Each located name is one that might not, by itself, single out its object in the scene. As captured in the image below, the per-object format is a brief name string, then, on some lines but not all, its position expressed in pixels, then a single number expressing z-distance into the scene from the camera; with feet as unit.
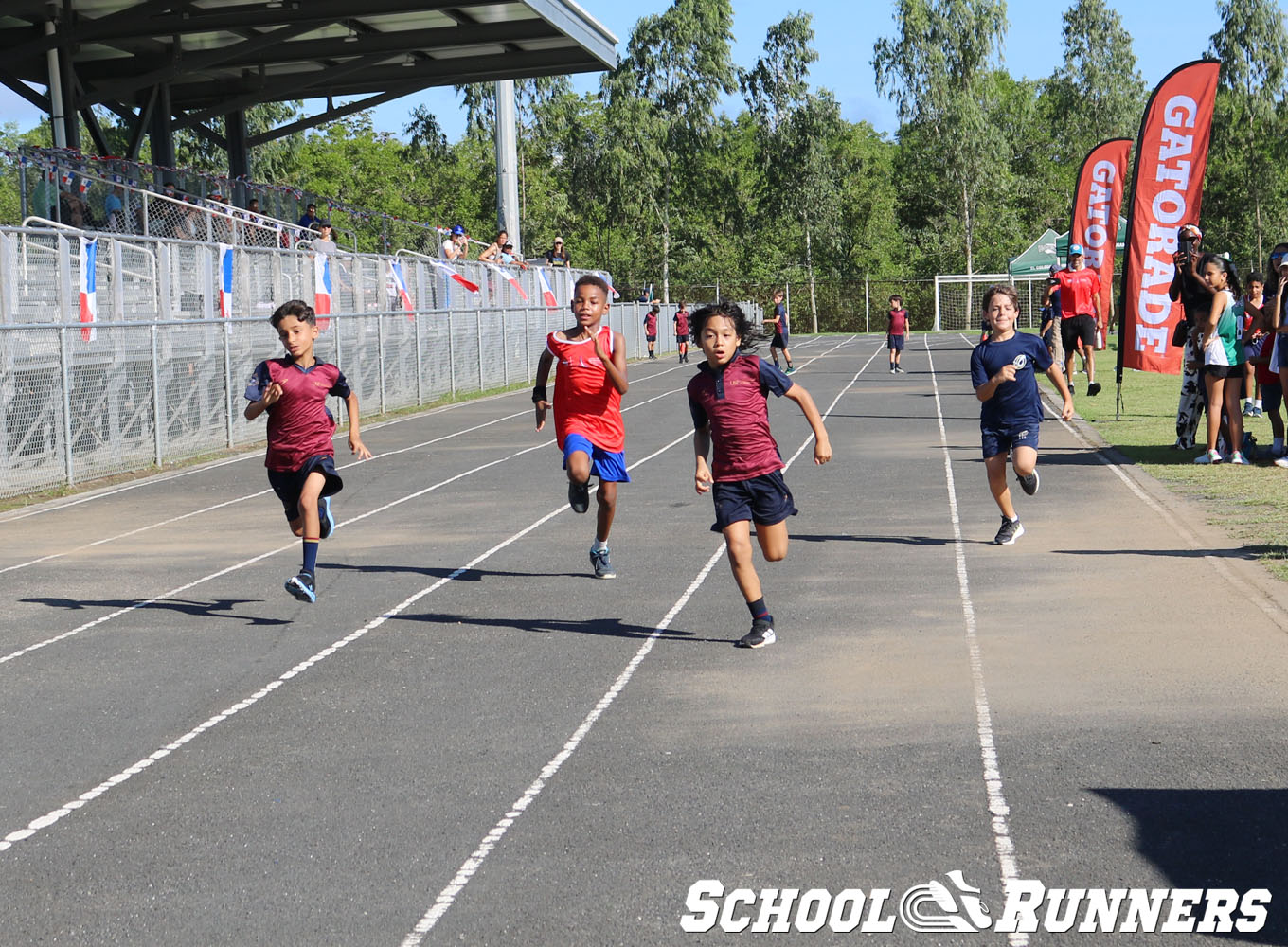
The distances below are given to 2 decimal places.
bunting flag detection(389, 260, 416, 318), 85.66
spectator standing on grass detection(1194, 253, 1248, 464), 46.50
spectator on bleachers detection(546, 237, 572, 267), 126.57
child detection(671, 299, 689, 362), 152.97
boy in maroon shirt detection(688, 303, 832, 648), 25.07
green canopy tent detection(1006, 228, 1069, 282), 146.82
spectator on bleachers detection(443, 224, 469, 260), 100.27
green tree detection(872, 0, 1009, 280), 227.40
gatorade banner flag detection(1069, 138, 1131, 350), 81.30
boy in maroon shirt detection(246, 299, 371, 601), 28.58
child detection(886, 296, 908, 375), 121.60
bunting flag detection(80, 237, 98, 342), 52.80
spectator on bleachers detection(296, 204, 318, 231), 96.60
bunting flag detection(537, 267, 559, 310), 118.93
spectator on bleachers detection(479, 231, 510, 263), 109.50
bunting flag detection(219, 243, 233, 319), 63.87
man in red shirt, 67.87
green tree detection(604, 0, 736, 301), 222.69
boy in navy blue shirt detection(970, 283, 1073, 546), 34.04
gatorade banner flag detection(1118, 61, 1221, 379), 55.93
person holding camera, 47.67
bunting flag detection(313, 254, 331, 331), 74.79
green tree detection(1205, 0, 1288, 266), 217.56
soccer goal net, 230.07
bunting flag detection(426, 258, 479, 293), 94.89
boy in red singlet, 31.89
